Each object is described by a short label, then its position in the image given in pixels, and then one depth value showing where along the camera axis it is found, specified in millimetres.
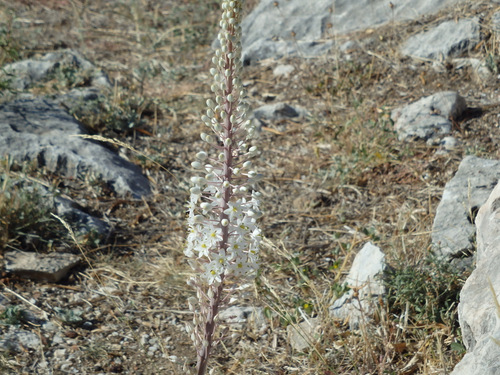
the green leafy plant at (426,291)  3051
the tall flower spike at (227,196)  2195
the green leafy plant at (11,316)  3178
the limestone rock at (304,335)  3106
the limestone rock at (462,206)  3371
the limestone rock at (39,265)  3594
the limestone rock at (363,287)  3162
